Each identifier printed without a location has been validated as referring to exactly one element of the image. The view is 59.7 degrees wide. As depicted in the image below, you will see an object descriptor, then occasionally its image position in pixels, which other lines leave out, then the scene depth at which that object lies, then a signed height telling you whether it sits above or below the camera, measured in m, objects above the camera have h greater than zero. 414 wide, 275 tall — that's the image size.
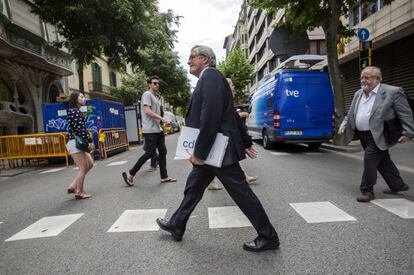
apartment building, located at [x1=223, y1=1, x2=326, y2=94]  16.14 +8.58
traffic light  10.41 +1.68
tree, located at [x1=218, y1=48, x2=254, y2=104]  45.72 +6.10
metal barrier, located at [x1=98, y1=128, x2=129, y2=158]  13.05 -0.63
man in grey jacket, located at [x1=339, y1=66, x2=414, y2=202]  4.71 -0.16
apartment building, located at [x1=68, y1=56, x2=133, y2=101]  26.88 +3.94
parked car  34.19 -0.48
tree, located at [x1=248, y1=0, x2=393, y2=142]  12.93 +3.58
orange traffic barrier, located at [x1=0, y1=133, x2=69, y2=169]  12.01 -0.59
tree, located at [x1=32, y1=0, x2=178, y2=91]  14.95 +4.35
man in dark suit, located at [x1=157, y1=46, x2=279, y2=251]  3.06 -0.11
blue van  11.54 +0.24
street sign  10.47 +2.22
